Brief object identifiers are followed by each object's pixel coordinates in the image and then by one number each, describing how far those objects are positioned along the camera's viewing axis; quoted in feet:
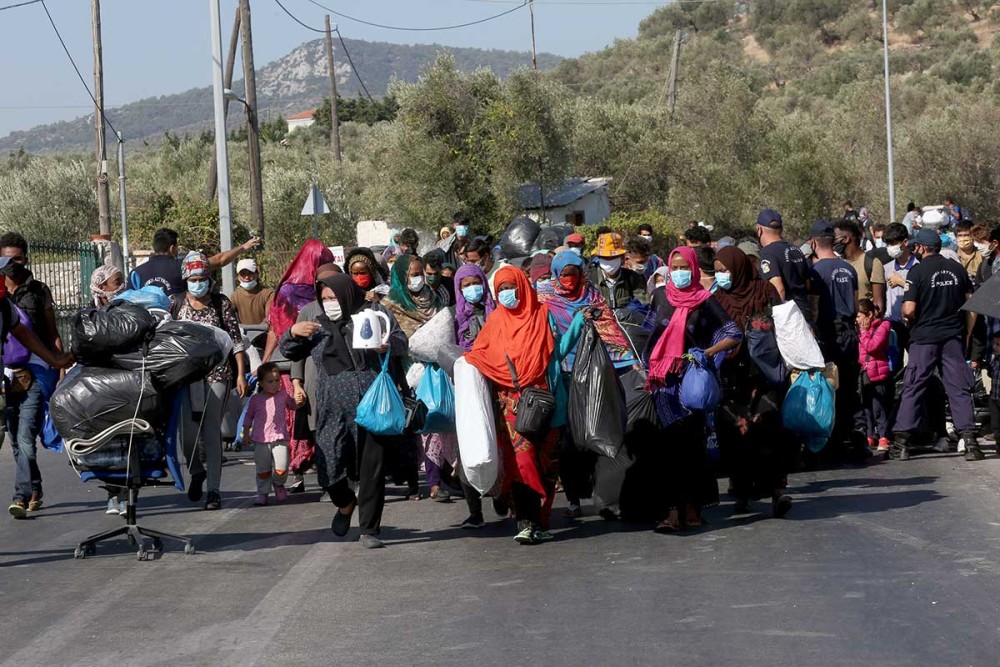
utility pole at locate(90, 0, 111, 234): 103.81
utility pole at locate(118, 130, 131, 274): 107.69
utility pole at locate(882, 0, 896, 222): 139.23
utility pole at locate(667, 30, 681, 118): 195.00
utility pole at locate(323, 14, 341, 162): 181.27
